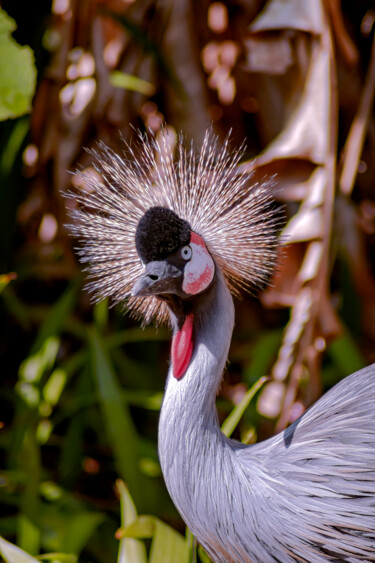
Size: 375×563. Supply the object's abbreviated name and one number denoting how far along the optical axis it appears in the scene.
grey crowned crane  7.15
